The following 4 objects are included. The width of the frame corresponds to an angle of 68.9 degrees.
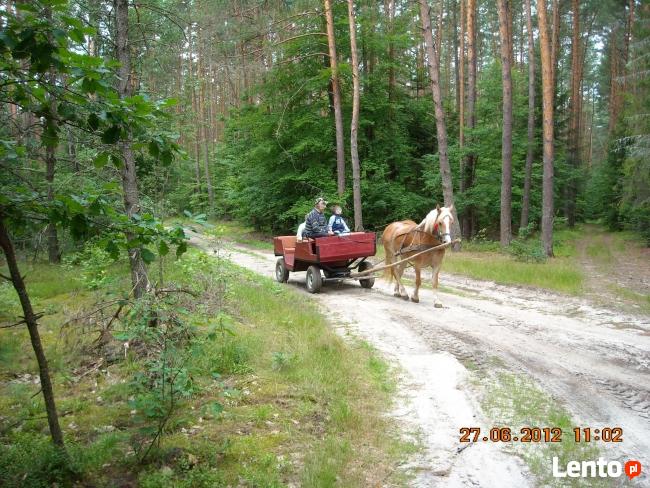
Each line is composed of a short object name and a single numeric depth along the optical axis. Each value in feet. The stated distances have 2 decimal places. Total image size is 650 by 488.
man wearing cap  37.01
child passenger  38.60
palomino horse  31.19
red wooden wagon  35.70
